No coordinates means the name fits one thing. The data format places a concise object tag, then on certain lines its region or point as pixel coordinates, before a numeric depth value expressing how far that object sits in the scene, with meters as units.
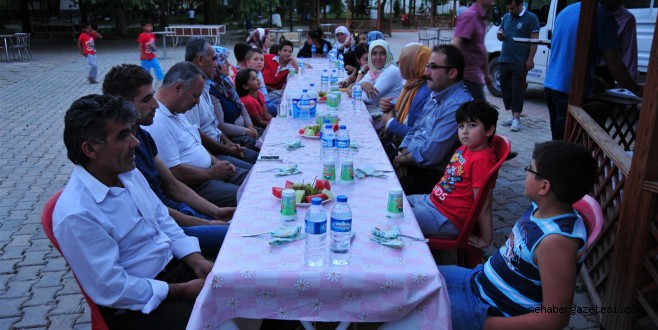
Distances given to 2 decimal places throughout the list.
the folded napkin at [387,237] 2.13
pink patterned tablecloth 1.93
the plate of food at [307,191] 2.59
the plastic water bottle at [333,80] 6.95
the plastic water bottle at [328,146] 3.30
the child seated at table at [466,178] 2.96
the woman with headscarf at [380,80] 5.85
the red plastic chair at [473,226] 2.85
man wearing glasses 3.58
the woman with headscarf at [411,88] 4.47
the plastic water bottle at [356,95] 5.42
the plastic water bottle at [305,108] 4.62
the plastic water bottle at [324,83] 6.73
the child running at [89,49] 12.29
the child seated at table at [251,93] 5.82
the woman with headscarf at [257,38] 9.56
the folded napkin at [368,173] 3.03
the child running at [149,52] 12.15
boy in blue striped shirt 1.87
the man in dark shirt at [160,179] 2.95
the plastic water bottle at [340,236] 2.04
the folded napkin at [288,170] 3.06
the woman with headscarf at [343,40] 11.22
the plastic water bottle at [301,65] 8.34
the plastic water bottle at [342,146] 3.36
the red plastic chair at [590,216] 1.98
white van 7.59
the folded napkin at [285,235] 2.16
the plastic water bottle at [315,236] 2.02
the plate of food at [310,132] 3.97
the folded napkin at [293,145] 3.65
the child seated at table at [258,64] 6.70
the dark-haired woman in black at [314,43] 11.21
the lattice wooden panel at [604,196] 3.10
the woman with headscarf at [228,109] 5.12
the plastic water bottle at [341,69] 8.11
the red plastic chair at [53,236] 1.99
